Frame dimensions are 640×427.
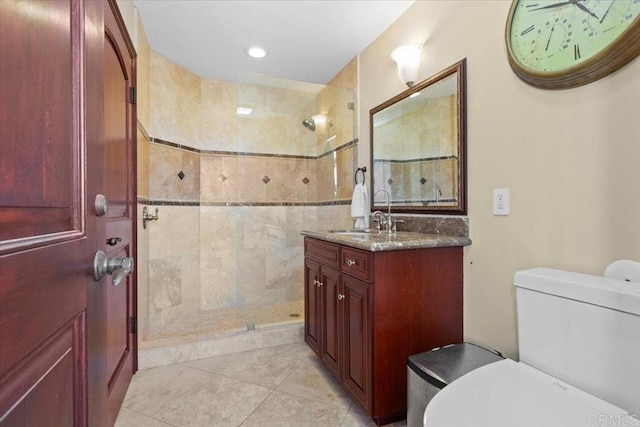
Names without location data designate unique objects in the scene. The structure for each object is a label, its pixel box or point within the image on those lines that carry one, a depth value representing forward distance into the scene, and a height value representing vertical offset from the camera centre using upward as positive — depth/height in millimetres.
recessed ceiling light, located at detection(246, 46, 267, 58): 2419 +1272
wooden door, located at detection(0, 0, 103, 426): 418 +1
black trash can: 1141 -611
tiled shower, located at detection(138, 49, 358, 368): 2512 +181
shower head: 3213 +902
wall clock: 960 +599
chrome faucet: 2059 -41
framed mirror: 1593 +385
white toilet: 804 -489
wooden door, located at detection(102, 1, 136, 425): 1386 +111
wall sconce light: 1834 +900
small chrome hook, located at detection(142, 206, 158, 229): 2176 -43
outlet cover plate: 1348 +39
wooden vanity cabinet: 1401 -505
